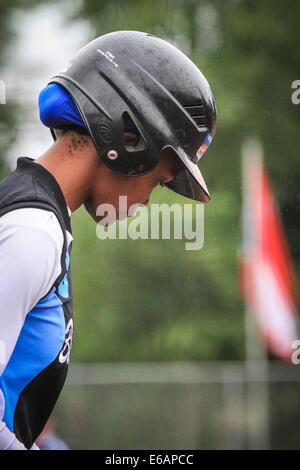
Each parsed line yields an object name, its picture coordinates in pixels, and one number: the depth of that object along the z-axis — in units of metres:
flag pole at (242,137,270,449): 7.95
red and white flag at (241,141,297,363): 8.25
